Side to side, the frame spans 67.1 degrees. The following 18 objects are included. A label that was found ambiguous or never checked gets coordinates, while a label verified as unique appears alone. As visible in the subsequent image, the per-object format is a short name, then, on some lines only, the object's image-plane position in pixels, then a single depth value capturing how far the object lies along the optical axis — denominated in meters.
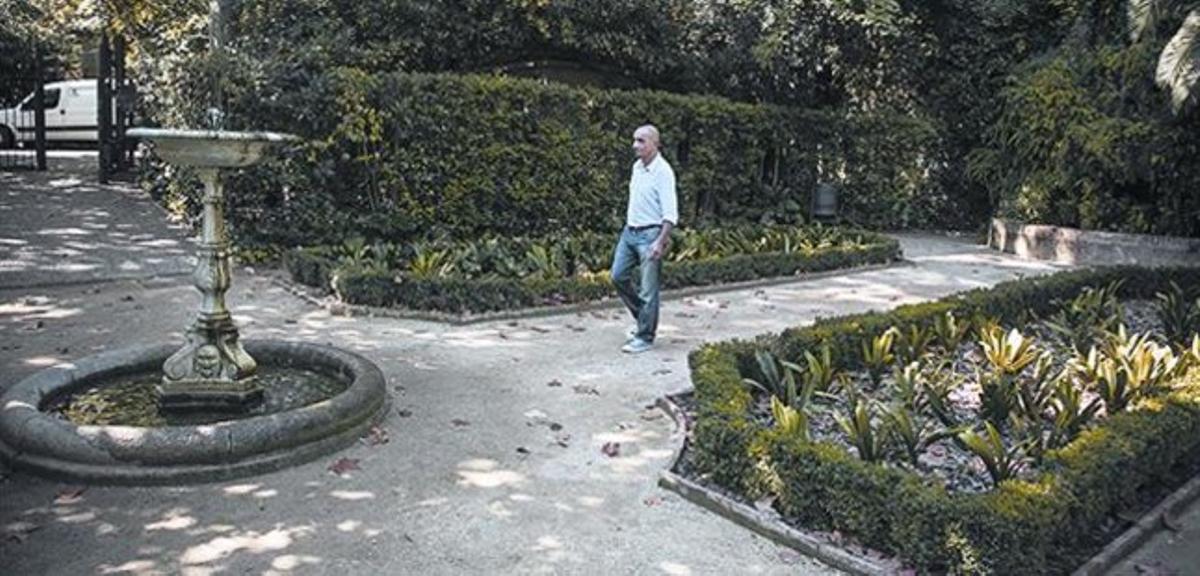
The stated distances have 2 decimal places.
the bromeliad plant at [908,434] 4.43
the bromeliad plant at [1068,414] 4.54
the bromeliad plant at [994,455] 4.05
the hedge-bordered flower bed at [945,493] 3.44
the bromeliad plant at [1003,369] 5.02
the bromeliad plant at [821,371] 5.59
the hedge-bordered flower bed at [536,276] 8.09
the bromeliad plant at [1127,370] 5.22
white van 23.44
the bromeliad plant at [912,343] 6.25
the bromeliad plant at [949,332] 6.66
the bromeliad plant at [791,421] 4.26
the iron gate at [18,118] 20.94
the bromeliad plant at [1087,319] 6.80
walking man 6.84
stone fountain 4.24
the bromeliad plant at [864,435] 4.27
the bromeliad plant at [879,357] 6.09
